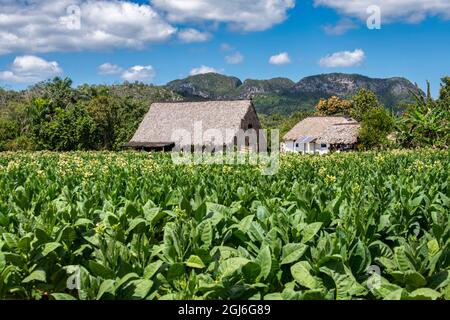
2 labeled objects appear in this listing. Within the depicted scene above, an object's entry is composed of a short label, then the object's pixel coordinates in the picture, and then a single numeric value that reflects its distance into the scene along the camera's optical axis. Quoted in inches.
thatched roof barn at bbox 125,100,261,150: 1705.2
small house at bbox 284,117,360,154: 2114.9
